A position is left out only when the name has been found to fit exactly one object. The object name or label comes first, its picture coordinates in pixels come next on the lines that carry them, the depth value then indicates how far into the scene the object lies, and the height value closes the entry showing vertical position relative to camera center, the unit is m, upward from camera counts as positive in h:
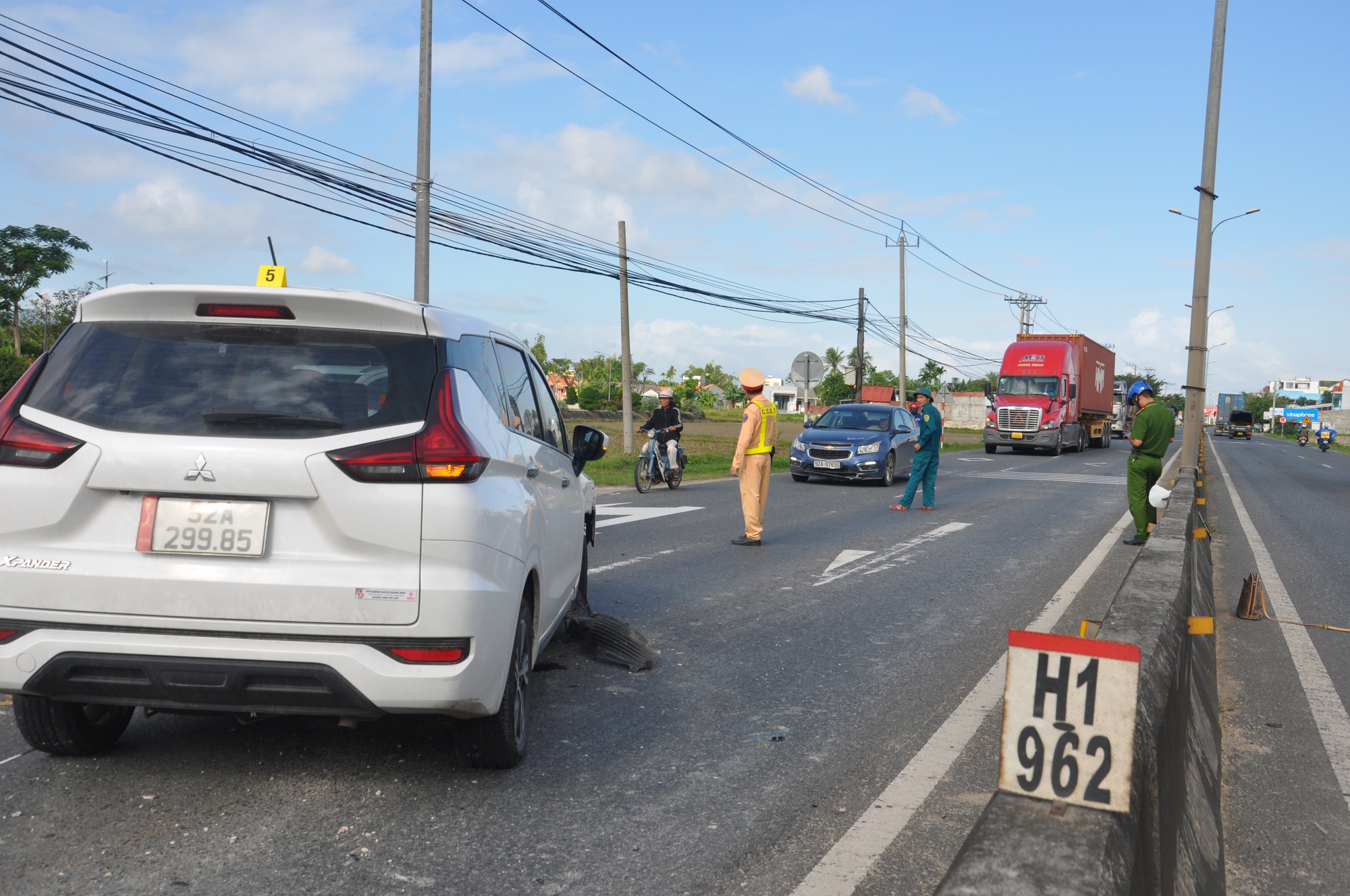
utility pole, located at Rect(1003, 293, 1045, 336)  80.25 +7.10
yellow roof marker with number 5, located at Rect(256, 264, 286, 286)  3.97 +0.39
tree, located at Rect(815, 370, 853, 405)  109.04 +0.60
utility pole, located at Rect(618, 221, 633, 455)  29.91 +1.33
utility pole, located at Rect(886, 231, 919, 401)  50.22 +7.28
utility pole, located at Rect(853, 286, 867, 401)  42.09 +0.71
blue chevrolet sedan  19.22 -0.93
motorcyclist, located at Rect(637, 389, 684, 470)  16.78 -0.55
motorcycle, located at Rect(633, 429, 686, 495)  16.91 -1.29
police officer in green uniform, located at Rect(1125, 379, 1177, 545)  11.23 -0.50
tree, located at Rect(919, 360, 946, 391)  124.31 +2.86
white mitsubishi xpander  3.38 -0.45
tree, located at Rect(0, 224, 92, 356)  55.72 +6.01
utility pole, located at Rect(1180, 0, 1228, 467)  18.97 +2.65
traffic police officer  10.76 -0.63
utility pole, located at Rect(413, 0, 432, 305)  18.39 +3.44
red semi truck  38.28 +0.23
